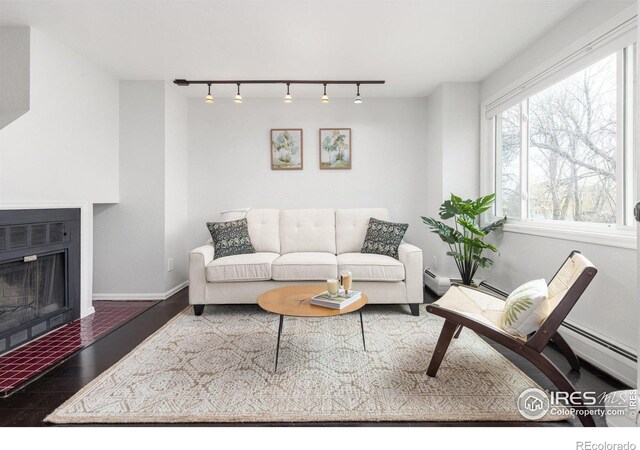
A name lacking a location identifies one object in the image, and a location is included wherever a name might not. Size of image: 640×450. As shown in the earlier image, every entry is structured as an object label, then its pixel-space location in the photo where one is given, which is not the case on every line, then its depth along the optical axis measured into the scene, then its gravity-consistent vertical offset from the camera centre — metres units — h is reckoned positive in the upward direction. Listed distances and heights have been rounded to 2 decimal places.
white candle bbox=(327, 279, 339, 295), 2.16 -0.43
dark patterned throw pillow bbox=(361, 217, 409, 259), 3.21 -0.15
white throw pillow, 1.58 -0.45
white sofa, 2.89 -0.47
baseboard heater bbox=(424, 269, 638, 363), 1.82 -0.72
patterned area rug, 1.53 -0.89
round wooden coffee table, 1.92 -0.52
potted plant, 3.01 -0.08
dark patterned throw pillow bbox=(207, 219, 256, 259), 3.21 -0.16
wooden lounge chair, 1.48 -0.51
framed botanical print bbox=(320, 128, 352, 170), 4.04 +0.99
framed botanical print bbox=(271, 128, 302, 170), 4.03 +0.97
